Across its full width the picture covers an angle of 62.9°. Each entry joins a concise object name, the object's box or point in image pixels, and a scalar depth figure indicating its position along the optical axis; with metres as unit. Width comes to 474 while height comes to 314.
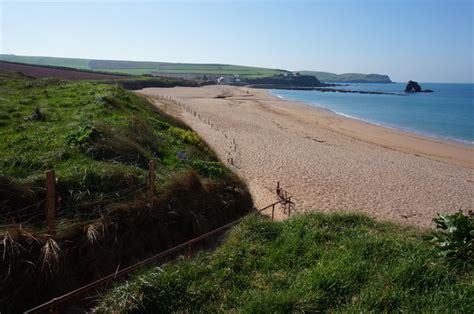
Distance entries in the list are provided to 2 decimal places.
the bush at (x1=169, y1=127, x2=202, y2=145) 14.92
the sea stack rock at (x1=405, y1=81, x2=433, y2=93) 134.62
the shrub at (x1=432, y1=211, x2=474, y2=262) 5.27
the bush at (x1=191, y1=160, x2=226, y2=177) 10.83
